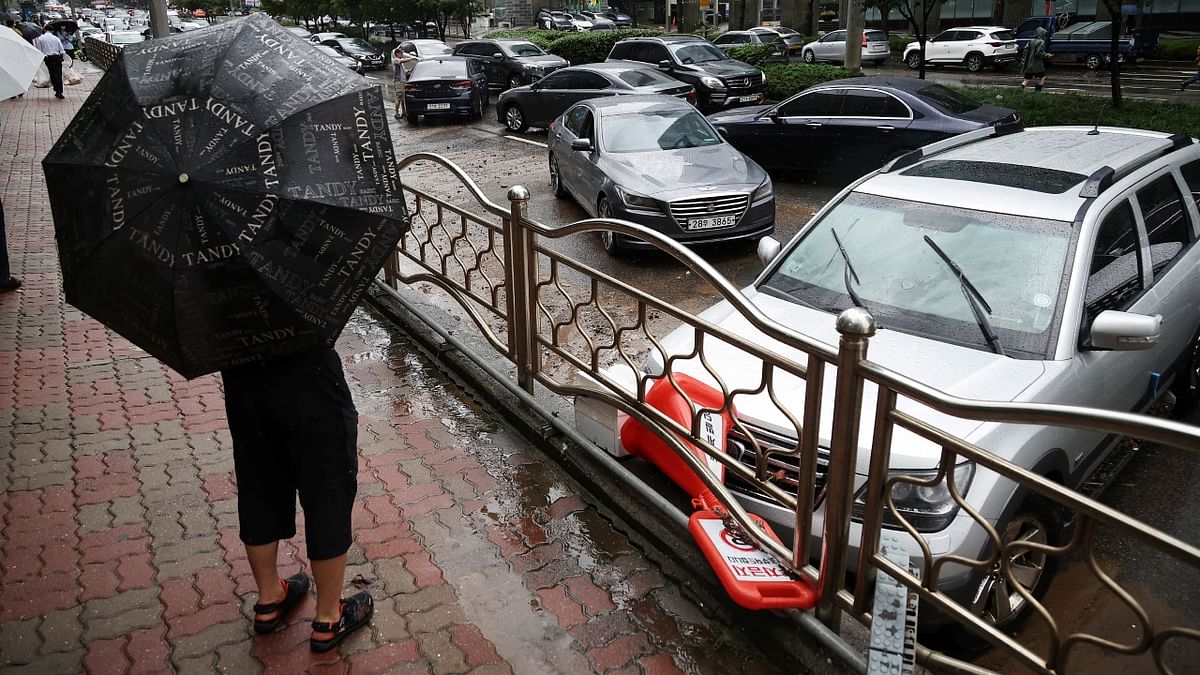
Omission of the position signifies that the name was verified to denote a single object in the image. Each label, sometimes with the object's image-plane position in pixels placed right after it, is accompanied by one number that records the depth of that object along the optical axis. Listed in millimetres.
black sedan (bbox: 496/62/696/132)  16828
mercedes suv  18266
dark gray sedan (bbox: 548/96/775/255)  9164
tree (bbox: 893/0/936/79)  20734
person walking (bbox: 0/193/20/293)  7636
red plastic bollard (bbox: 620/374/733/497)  3639
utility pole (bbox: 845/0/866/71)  20812
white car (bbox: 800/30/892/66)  32750
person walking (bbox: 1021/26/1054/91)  20141
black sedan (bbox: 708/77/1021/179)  11633
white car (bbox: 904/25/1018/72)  30250
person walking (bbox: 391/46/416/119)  21511
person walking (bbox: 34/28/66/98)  23859
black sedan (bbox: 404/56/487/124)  20469
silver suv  3434
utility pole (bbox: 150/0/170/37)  9180
